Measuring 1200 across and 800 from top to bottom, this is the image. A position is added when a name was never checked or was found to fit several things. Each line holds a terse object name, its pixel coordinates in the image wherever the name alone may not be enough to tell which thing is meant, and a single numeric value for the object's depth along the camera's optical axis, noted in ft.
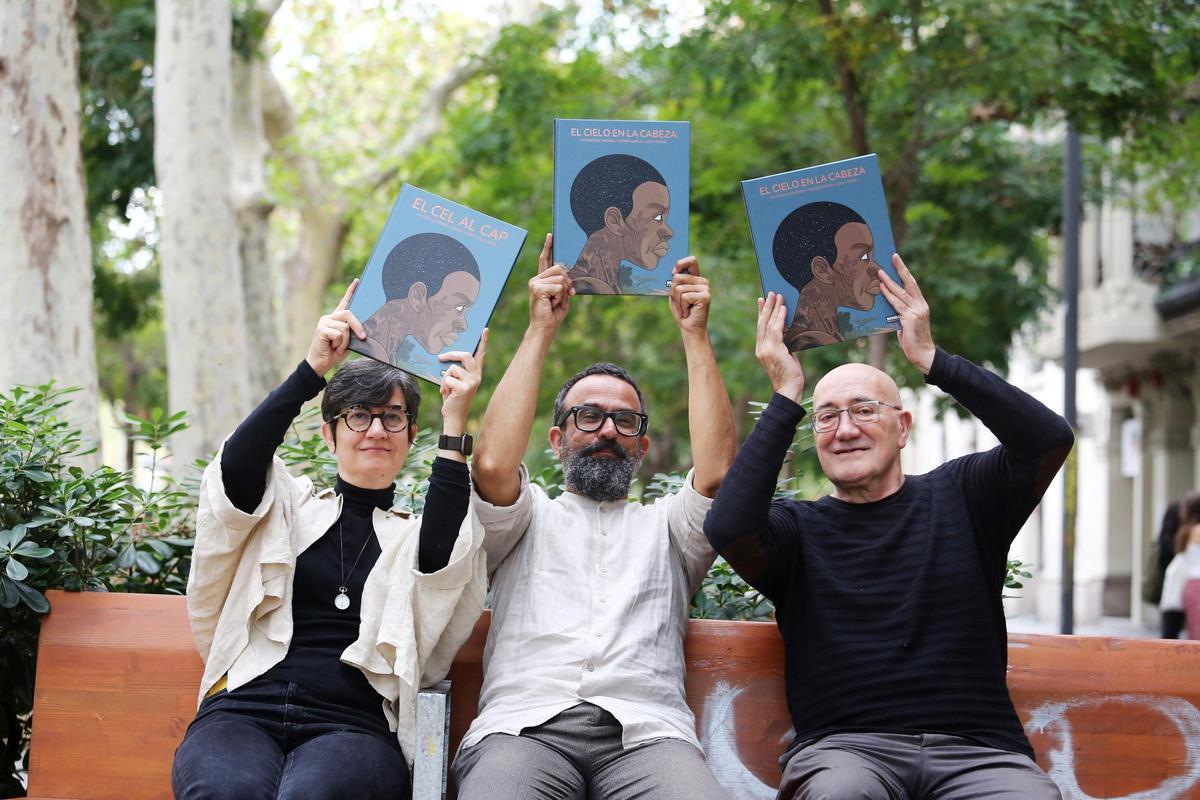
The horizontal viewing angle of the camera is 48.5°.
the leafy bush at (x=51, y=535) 14.48
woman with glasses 12.73
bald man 12.51
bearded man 12.71
